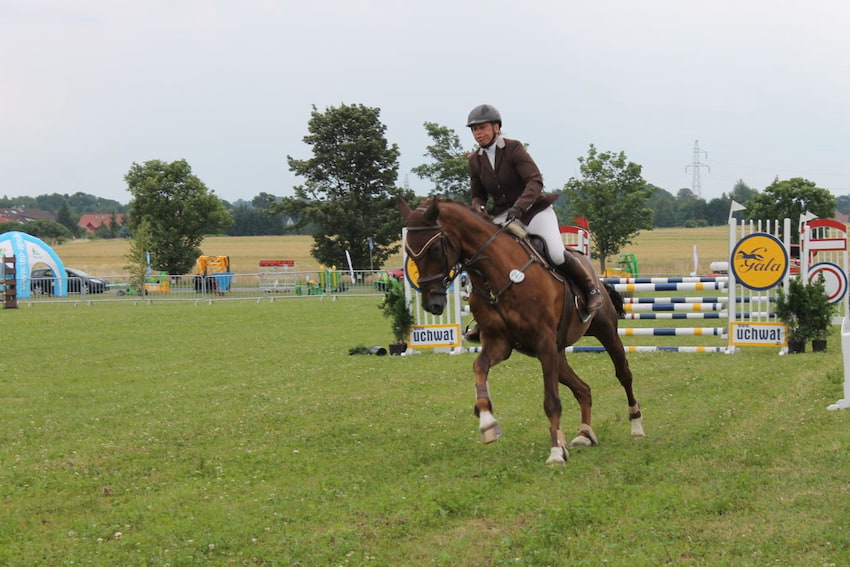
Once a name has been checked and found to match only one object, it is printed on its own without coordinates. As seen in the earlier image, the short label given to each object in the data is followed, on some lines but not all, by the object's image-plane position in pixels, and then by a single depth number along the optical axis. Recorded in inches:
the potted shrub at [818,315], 610.5
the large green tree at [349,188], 2365.9
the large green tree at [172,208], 2541.8
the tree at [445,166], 2480.3
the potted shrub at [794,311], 613.6
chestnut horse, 298.5
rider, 318.3
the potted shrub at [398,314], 660.7
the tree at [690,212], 5064.0
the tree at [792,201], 2849.4
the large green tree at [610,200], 2310.5
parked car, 1599.4
